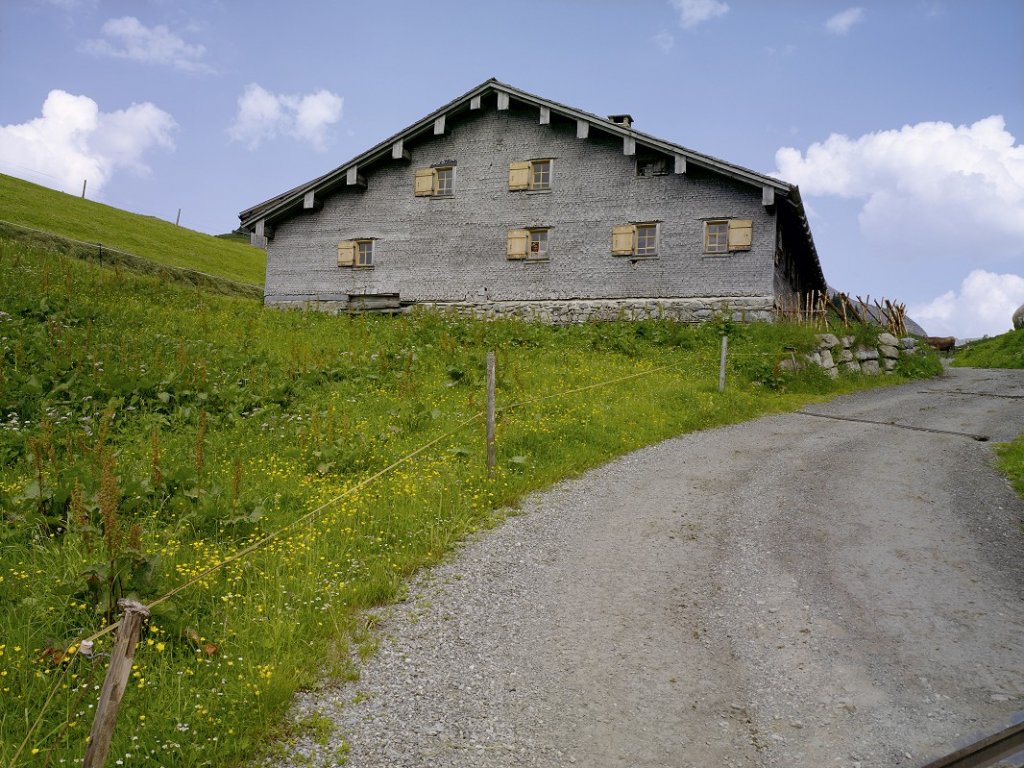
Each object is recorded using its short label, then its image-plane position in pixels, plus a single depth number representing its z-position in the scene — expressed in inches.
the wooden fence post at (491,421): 358.3
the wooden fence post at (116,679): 128.6
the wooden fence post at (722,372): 623.2
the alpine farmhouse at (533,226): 885.2
